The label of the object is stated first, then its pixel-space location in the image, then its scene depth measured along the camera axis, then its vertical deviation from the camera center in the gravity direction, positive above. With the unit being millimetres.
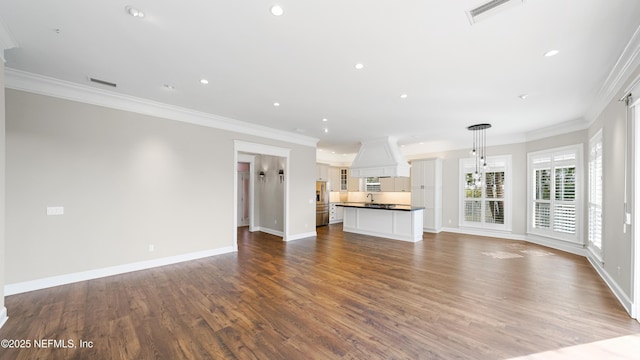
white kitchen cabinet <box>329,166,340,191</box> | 10514 +22
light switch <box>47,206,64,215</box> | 3535 -475
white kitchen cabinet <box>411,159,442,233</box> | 8234 -371
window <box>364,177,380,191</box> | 10086 -220
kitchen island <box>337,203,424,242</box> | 6801 -1258
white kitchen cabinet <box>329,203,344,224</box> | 10211 -1500
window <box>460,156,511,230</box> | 7230 -501
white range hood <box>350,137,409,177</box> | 7043 +567
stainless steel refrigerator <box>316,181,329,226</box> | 9617 -995
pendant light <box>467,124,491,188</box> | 7258 +900
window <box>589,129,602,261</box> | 4332 -266
